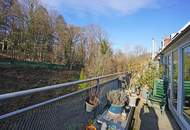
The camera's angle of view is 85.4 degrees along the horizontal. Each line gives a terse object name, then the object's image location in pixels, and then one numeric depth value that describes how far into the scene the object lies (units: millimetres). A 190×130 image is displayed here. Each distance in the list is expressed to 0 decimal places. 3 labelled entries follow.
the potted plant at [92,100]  1431
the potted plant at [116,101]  1748
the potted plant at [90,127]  1291
